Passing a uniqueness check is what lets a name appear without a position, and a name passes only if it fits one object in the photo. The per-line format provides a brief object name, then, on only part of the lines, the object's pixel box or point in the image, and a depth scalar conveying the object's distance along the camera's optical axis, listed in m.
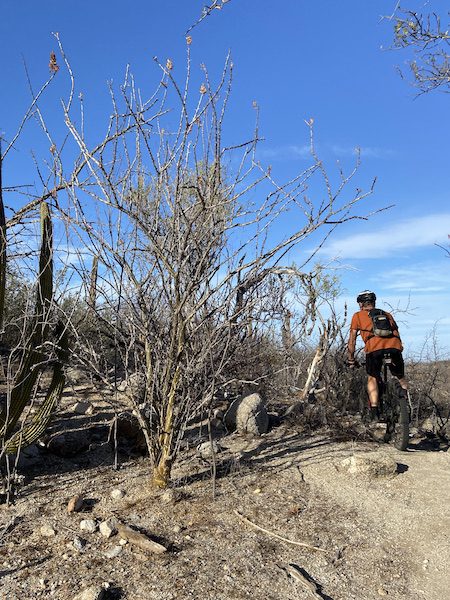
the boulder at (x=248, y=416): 5.84
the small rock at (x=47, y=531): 3.67
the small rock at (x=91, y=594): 2.85
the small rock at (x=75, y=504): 3.99
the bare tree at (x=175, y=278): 3.86
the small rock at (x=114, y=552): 3.38
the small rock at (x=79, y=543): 3.47
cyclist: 5.73
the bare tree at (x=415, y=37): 6.79
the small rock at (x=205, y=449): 5.03
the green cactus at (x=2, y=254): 4.35
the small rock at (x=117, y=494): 4.20
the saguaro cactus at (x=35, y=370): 4.49
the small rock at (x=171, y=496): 4.13
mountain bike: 5.41
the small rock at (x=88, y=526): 3.71
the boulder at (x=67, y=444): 5.06
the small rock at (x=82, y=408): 6.09
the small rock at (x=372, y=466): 4.72
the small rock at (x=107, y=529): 3.62
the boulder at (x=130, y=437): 5.29
